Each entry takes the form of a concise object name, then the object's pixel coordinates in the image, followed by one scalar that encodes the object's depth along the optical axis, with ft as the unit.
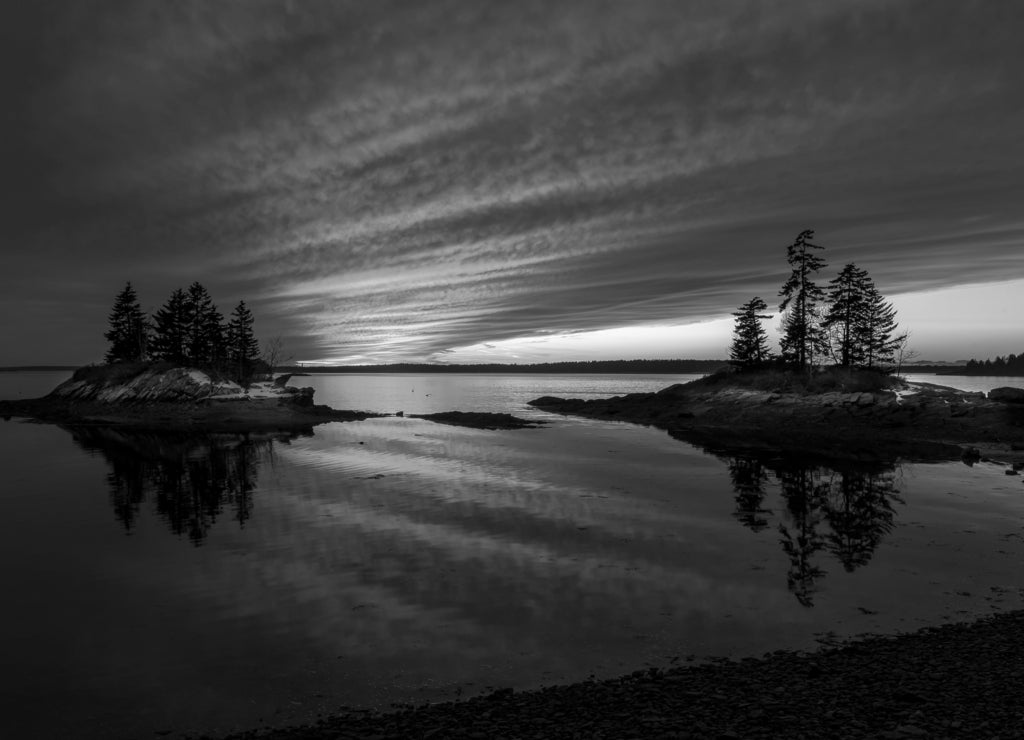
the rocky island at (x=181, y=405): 215.51
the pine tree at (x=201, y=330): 296.51
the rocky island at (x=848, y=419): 135.33
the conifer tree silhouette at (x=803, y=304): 214.48
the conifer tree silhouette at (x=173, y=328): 289.33
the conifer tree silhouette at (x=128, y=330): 308.40
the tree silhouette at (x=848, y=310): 220.43
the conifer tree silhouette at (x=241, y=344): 323.98
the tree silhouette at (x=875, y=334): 232.12
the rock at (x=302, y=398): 235.61
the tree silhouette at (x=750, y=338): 243.81
